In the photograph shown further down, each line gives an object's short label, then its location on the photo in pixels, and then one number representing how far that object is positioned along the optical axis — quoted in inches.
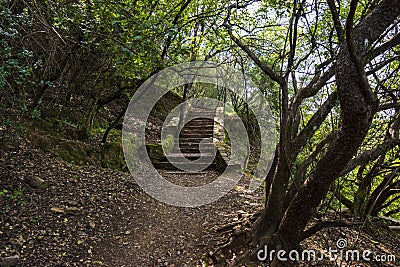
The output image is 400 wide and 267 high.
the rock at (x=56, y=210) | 139.9
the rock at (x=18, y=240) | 114.3
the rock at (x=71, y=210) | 144.0
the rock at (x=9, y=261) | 102.7
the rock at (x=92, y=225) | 141.5
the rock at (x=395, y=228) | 197.5
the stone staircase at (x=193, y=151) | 281.1
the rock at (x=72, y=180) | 168.8
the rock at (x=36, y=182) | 148.0
